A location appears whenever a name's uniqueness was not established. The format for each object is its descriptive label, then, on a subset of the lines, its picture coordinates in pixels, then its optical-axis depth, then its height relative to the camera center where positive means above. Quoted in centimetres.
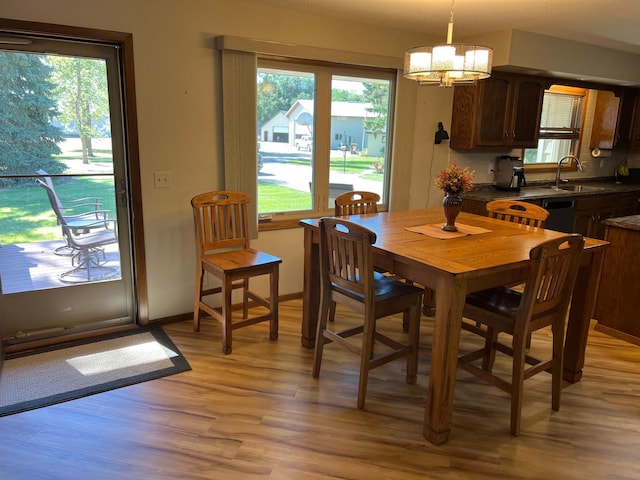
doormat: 253 -142
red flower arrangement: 268 -23
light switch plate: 324 -32
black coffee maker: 489 -32
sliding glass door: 282 -37
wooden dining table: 211 -63
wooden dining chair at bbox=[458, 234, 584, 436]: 215 -85
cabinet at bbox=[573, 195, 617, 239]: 493 -74
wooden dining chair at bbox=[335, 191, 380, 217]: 345 -49
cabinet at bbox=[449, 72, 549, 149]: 442 +30
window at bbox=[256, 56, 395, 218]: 374 +5
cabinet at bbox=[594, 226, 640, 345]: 330 -103
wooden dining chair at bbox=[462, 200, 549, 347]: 310 -48
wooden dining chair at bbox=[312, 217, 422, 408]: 235 -85
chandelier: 229 +40
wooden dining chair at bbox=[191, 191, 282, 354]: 302 -84
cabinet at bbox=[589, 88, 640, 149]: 562 +31
